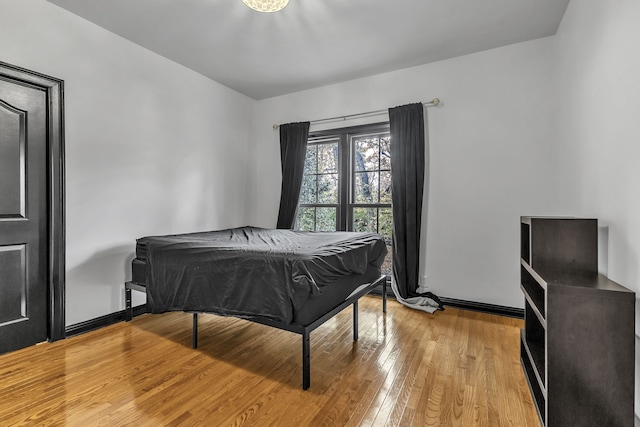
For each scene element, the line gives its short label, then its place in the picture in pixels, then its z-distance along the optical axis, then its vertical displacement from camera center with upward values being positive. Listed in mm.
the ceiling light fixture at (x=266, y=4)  2082 +1409
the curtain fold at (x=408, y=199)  3295 +132
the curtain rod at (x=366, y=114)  3291 +1172
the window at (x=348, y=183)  3721 +369
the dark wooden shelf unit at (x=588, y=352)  1270 -595
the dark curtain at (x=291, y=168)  4078 +584
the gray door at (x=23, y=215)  2221 -26
